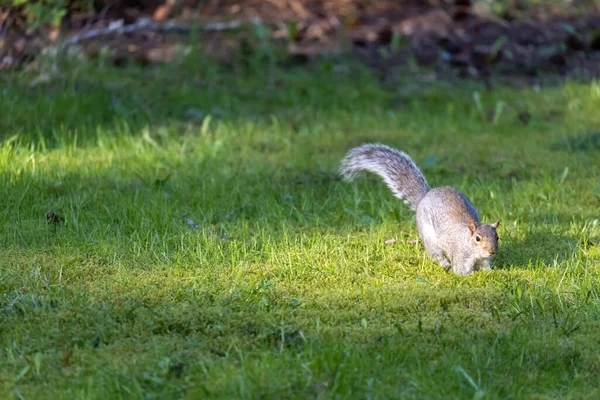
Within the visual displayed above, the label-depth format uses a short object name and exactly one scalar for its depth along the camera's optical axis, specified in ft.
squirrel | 30.27
